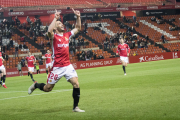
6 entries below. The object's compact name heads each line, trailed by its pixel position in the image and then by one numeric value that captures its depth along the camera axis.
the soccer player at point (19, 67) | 31.41
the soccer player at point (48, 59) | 25.69
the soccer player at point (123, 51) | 21.53
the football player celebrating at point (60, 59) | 7.30
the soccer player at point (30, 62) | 21.80
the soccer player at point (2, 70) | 17.76
